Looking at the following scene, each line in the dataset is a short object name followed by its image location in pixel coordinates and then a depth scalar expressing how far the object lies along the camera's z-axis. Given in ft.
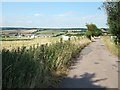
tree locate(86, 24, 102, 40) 80.17
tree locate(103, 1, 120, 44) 26.21
